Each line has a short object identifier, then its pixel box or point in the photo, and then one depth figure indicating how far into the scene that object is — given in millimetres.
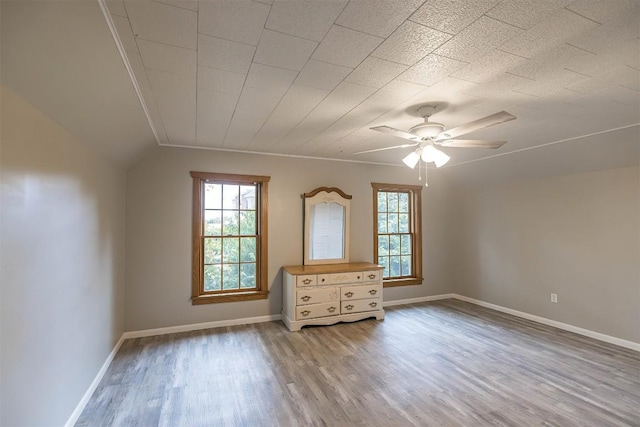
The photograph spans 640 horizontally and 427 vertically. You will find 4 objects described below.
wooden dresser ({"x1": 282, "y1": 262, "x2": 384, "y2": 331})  4113
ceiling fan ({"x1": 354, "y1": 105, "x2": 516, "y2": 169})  2553
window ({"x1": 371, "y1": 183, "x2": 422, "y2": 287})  5312
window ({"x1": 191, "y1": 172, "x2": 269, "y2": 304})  4129
